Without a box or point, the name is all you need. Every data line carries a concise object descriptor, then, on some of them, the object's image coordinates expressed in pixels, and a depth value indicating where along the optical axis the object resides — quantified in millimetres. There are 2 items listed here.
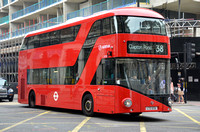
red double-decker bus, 13492
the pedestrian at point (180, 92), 26447
